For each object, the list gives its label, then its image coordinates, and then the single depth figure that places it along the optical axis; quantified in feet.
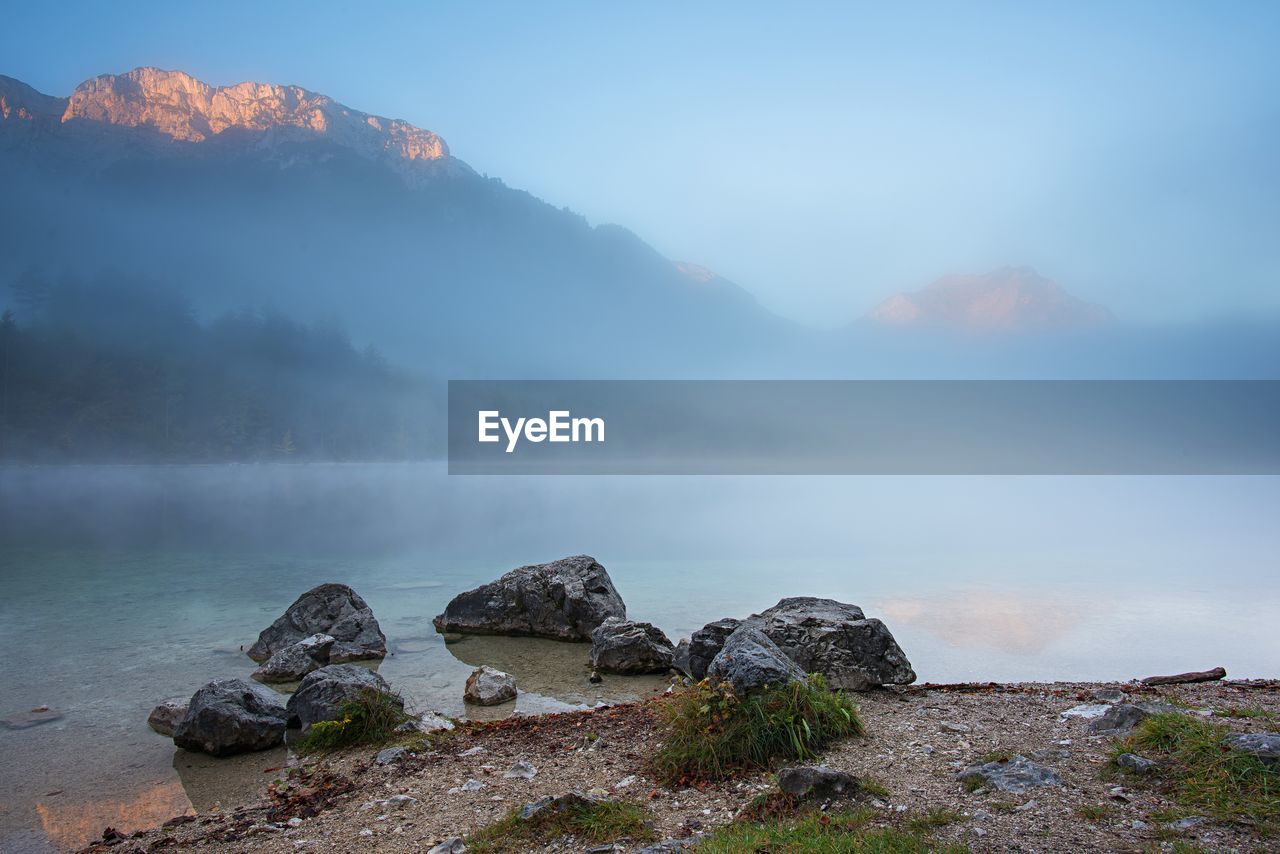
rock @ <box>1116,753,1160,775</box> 18.31
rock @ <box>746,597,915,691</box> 31.30
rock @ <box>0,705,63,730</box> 31.04
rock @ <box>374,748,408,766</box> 25.03
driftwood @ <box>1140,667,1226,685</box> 30.71
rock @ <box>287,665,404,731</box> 28.89
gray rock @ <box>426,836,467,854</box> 18.08
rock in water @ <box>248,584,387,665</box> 42.06
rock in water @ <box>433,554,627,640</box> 47.47
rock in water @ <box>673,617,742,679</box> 35.27
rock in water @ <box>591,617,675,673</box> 38.81
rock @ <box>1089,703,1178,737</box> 22.24
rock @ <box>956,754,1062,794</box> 18.43
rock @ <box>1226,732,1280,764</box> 17.21
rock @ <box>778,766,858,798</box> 18.97
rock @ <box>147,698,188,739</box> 30.09
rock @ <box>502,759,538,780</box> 23.03
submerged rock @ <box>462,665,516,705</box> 33.83
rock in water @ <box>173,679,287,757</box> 27.61
